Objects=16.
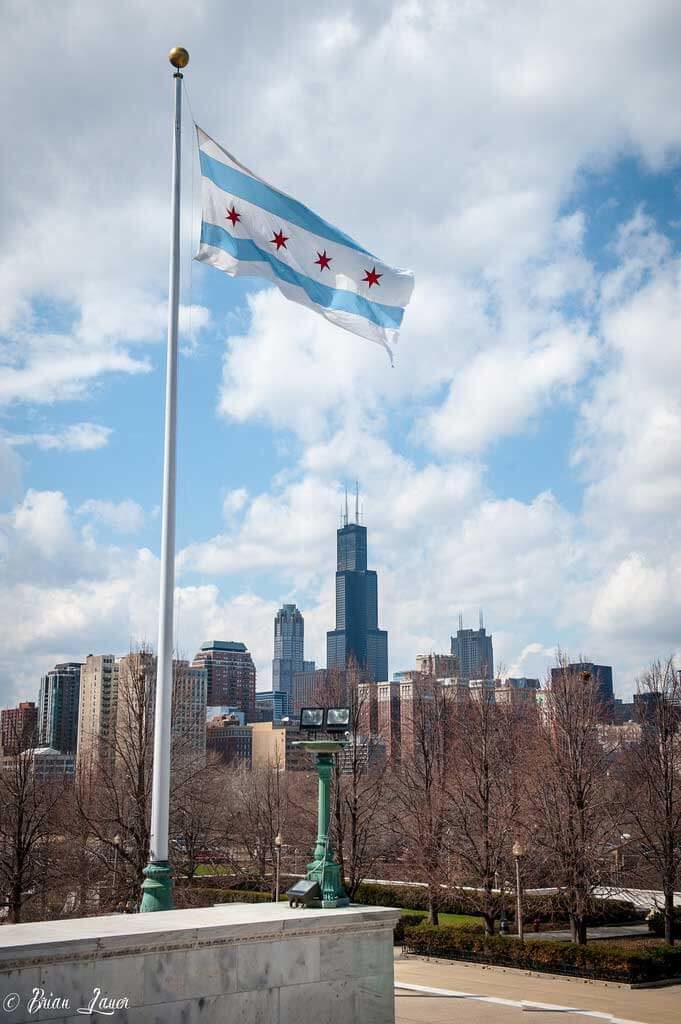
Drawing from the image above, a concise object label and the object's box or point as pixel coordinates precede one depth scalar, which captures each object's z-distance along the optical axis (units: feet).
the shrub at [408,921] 106.73
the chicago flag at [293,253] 58.13
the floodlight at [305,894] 44.80
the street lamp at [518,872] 93.72
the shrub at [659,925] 116.57
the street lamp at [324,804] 45.55
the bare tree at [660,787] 106.32
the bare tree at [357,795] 124.57
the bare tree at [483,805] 111.86
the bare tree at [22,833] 104.58
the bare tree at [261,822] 162.61
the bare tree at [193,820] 125.08
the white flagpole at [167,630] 47.93
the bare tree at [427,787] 119.24
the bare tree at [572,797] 100.22
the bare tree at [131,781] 99.45
